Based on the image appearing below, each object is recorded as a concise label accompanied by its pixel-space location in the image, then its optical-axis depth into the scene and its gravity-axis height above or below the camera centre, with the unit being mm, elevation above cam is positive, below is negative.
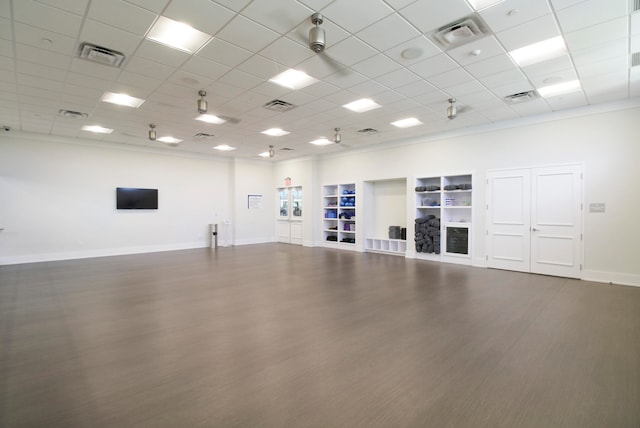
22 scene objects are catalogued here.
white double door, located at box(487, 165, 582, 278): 6059 -300
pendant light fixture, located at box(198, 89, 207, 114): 4988 +1683
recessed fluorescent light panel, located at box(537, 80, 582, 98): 4882 +1936
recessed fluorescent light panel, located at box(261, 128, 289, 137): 7559 +1919
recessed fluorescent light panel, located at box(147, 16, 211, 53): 3303 +1981
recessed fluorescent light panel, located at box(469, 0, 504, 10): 2957 +1979
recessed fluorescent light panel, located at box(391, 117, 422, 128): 6836 +1934
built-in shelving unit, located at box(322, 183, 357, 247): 10406 -274
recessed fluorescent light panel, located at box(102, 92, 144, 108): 5309 +1974
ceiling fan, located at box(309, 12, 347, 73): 2904 +1647
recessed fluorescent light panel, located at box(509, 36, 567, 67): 3721 +1977
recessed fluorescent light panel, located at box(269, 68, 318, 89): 4469 +1956
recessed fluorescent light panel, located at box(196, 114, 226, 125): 6455 +1941
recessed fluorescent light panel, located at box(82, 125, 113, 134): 7367 +1979
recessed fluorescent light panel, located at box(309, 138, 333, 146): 8752 +1926
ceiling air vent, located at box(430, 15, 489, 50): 3262 +1956
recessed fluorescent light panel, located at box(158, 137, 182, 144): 8492 +1951
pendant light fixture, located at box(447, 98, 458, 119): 5402 +1695
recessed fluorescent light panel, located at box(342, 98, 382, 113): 5668 +1952
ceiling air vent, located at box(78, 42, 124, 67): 3711 +1953
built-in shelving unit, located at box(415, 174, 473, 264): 7590 -420
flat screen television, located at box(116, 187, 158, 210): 9188 +306
